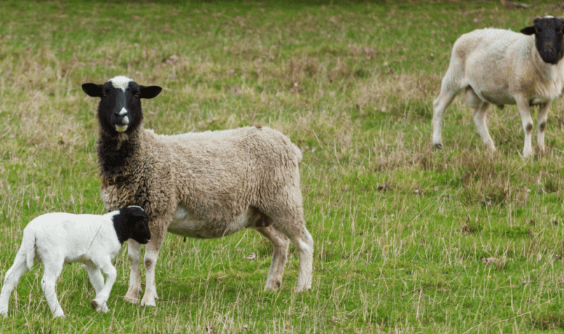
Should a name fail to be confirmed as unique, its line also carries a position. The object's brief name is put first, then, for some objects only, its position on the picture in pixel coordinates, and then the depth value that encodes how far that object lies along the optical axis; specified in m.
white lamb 9.54
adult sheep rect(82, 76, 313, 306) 11.20
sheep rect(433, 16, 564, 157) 19.95
